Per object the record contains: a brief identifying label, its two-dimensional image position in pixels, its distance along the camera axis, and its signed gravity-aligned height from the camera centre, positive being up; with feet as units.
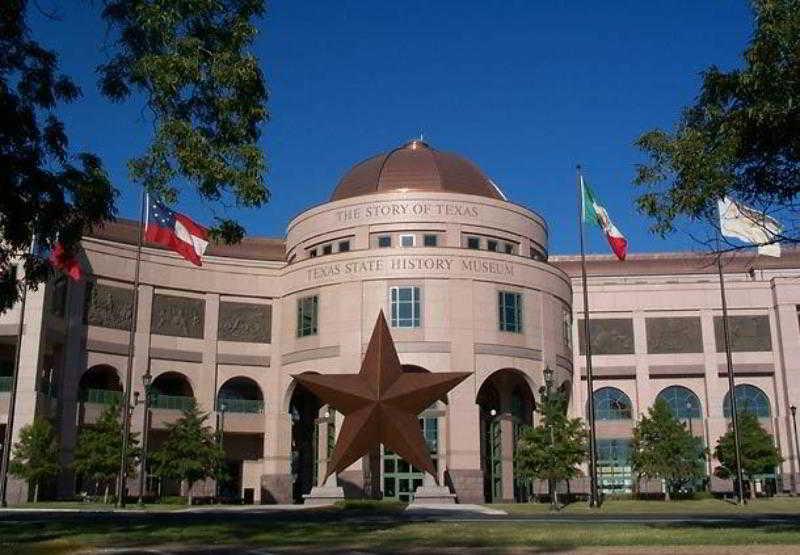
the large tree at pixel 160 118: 60.23 +24.45
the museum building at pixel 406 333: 176.35 +29.34
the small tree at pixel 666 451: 183.83 +4.60
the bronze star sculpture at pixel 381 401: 113.29 +8.95
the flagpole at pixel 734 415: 152.15 +10.31
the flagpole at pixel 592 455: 134.92 +2.88
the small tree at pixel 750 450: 193.26 +5.15
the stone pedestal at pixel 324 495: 161.38 -3.74
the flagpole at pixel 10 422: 146.87 +8.12
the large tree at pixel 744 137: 60.90 +23.93
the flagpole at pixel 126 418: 137.39 +8.60
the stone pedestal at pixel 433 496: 152.15 -3.66
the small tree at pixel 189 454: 168.45 +3.53
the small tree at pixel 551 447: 148.77 +4.31
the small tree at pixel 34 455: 153.48 +3.01
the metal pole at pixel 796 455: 210.51 +4.37
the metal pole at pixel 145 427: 153.27 +7.75
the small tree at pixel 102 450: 159.84 +4.03
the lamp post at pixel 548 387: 143.05 +14.48
